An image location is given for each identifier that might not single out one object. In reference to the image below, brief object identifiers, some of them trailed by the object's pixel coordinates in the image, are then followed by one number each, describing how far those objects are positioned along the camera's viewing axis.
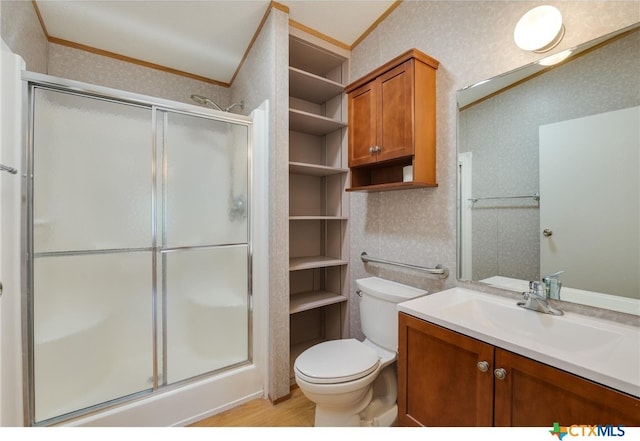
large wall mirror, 0.94
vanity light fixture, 1.06
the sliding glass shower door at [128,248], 1.29
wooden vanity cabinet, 0.70
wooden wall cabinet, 1.41
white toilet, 1.26
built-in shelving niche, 2.02
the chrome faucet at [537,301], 1.05
